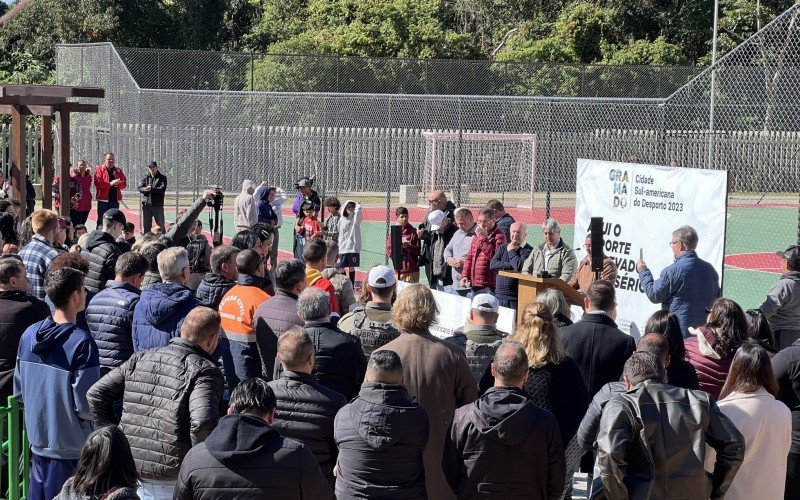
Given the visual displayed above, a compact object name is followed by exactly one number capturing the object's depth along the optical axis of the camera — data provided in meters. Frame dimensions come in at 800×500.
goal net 25.19
